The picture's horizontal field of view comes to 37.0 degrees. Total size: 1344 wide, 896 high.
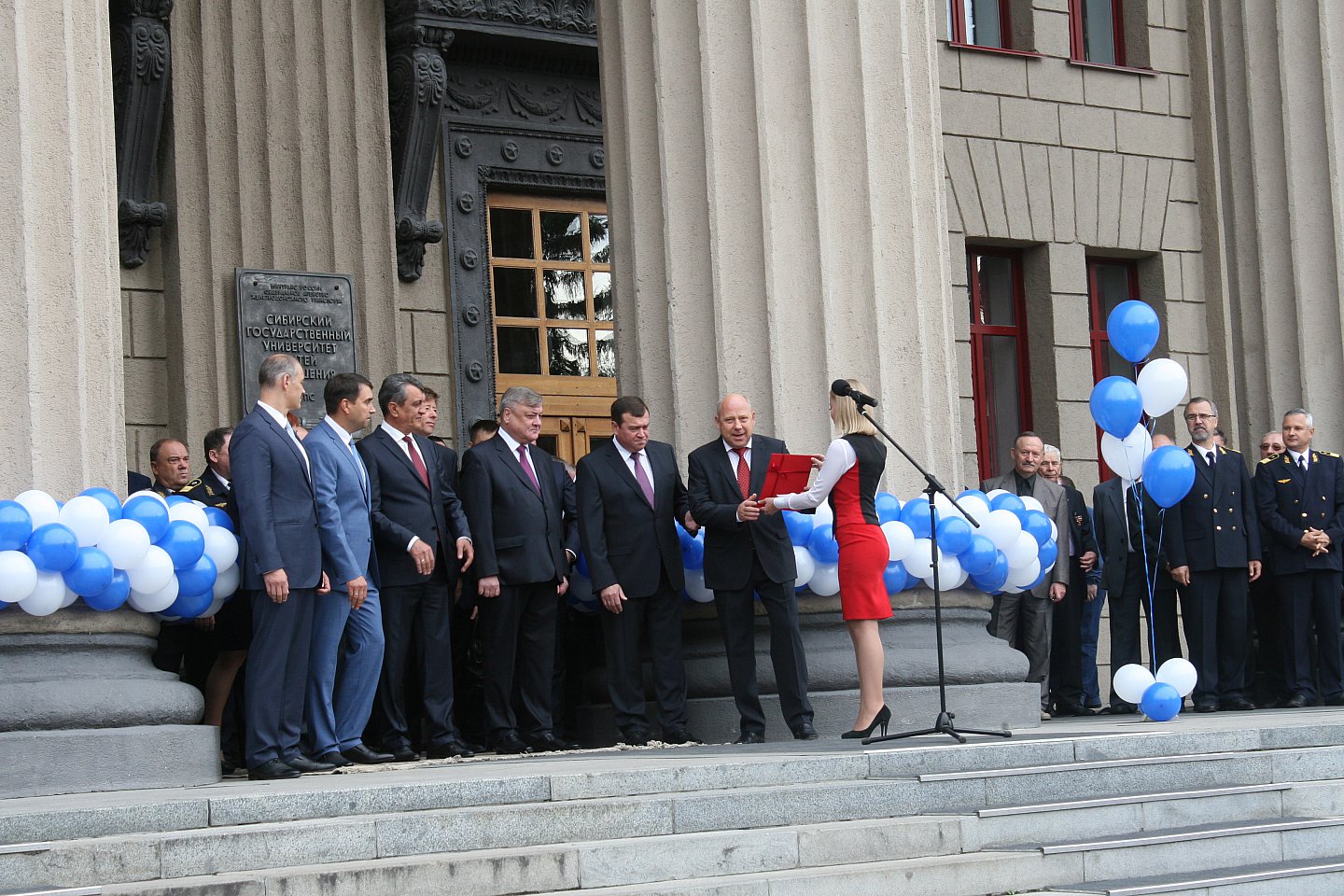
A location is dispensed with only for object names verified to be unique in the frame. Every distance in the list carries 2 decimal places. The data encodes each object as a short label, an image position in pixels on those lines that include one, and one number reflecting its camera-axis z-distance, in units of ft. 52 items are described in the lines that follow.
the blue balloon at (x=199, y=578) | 32.30
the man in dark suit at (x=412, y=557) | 37.47
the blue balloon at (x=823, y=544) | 38.47
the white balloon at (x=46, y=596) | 29.99
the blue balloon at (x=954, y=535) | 38.83
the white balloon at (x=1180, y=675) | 40.63
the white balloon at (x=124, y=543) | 30.60
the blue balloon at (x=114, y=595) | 30.86
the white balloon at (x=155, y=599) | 31.53
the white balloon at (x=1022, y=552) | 40.27
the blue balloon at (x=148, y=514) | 31.50
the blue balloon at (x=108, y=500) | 31.12
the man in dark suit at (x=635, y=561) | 38.58
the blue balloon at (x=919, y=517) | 38.83
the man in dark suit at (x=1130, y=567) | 48.57
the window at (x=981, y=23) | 64.49
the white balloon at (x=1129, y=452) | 43.06
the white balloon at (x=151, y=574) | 31.12
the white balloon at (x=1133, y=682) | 40.88
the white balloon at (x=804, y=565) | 38.32
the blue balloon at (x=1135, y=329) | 41.29
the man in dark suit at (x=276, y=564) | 32.58
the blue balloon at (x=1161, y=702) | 40.26
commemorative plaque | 49.44
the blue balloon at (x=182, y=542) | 31.76
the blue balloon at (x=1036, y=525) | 41.14
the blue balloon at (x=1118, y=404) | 40.93
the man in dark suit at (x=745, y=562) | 37.29
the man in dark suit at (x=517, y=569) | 38.60
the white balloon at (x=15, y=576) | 29.27
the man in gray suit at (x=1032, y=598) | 49.67
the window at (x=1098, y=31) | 67.26
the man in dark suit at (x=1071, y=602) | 50.72
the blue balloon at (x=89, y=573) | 30.17
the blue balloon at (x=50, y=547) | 29.66
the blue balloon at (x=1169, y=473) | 42.63
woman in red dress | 35.58
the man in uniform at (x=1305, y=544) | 47.70
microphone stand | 33.12
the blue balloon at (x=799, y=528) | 38.60
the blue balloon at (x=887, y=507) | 38.47
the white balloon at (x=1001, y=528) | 40.06
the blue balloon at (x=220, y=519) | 33.83
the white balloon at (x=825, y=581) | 38.75
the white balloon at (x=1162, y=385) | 41.32
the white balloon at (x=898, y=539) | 38.06
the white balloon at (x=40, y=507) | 30.25
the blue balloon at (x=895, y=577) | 38.63
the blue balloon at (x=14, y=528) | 29.53
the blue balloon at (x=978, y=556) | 39.27
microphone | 34.94
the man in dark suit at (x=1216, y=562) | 47.14
